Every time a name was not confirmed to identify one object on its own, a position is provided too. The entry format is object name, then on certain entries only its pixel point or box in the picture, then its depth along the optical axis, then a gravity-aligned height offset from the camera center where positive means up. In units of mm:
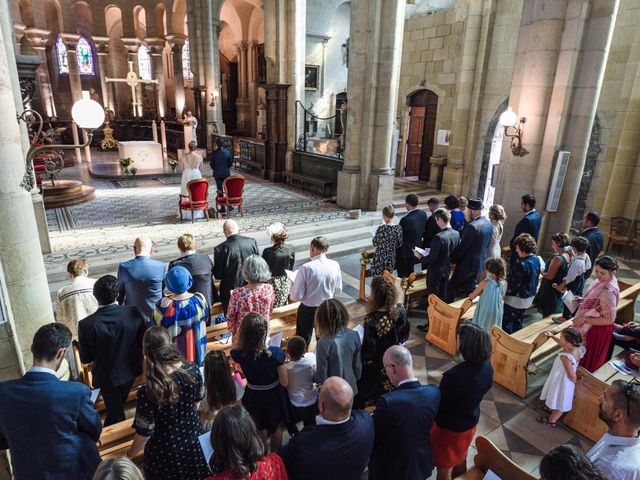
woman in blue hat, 3215 -1539
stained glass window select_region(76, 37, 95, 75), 23125 +2363
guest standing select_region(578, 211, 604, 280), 5773 -1513
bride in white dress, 9164 -1311
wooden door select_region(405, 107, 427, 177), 15188 -954
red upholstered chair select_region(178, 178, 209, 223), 8604 -1802
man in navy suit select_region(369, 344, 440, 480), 2447 -1732
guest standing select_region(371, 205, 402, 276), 5652 -1730
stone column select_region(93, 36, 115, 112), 22250 +1966
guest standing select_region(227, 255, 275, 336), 3576 -1502
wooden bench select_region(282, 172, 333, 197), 11680 -2022
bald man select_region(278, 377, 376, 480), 2129 -1625
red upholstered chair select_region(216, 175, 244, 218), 9219 -1787
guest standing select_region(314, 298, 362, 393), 2996 -1584
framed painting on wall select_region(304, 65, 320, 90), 19375 +1451
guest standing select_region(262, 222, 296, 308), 4363 -1482
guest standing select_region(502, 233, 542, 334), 4914 -1884
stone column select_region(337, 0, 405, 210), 9281 +211
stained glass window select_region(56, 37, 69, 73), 22047 +2306
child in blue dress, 4473 -1892
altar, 13992 -1586
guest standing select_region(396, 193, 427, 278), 5680 -1550
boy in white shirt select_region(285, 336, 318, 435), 2992 -1905
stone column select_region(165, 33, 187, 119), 21938 +2157
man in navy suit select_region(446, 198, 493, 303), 5398 -1681
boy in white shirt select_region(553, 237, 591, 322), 5066 -1749
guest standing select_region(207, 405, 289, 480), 1882 -1451
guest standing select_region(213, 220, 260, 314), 4414 -1494
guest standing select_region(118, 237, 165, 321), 3822 -1514
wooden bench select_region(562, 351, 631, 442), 3823 -2564
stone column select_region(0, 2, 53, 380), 2982 -1135
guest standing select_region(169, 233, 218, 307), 4102 -1479
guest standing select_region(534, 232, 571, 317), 5305 -1998
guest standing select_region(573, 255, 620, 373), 4137 -1873
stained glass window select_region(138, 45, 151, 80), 24938 +2347
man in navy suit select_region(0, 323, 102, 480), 2162 -1582
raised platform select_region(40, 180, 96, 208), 10062 -2178
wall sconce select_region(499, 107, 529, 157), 7496 -213
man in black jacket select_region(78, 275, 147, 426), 3000 -1629
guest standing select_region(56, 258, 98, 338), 3656 -1622
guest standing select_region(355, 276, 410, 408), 3271 -1601
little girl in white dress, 3793 -2277
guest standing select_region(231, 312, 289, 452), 2754 -1717
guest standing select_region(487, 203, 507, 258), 5777 -1466
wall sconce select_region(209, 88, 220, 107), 18141 +390
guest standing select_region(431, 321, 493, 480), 2768 -1757
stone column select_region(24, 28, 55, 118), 19359 +1572
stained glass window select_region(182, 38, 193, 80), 24750 +2450
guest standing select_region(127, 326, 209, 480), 2314 -1667
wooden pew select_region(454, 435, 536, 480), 2543 -2069
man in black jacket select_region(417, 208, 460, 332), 5277 -1660
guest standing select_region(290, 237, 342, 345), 4090 -1573
